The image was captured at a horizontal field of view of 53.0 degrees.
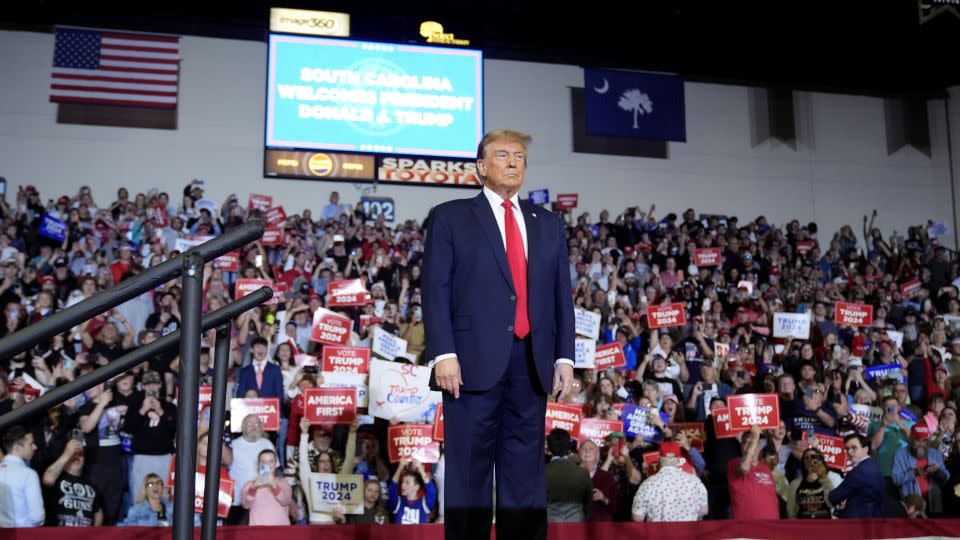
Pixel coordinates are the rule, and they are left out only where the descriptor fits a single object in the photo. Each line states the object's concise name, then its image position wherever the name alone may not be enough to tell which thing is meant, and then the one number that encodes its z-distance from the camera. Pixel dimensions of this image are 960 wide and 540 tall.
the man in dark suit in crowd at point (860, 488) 7.01
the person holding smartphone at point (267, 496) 6.72
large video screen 14.47
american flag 14.56
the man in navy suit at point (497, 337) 2.88
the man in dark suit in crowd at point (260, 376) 7.90
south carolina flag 16.48
